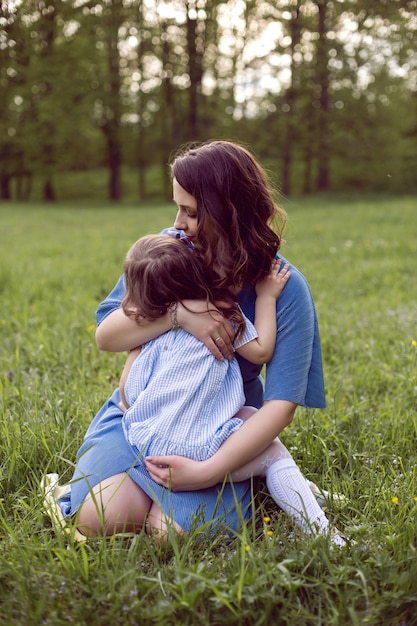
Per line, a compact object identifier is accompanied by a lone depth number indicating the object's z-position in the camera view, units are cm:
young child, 212
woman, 211
